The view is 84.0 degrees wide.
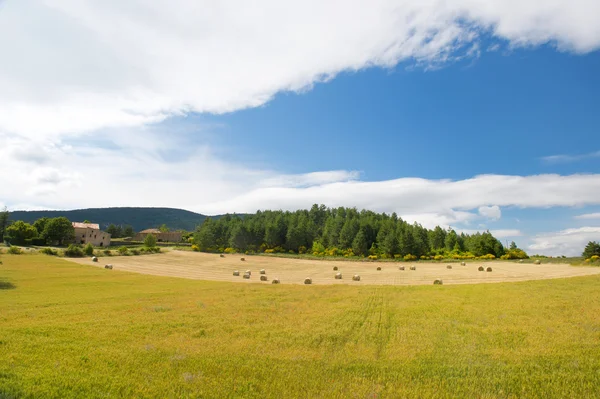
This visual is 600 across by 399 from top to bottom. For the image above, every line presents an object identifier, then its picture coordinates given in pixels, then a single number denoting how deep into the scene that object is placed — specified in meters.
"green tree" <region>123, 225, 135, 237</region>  192.23
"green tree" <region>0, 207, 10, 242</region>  131.88
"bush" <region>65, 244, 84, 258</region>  74.88
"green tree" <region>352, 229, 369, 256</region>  103.50
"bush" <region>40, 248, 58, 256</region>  75.05
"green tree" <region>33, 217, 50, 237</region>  124.12
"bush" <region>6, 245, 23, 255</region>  69.12
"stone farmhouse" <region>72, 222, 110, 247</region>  136.50
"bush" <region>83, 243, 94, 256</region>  78.19
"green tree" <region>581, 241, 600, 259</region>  61.66
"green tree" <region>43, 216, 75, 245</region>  115.56
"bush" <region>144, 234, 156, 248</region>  115.38
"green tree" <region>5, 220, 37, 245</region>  107.12
